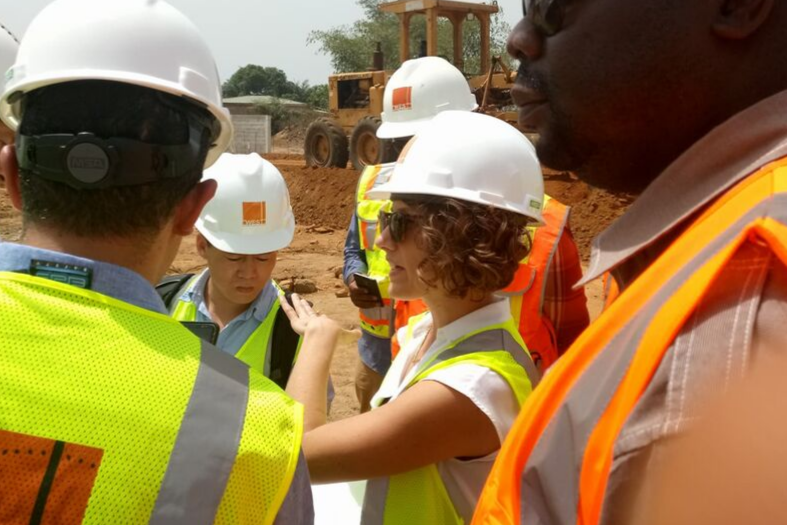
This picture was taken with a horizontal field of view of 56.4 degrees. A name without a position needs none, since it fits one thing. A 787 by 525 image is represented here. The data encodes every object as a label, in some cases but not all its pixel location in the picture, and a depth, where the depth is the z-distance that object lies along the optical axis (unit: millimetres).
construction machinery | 16500
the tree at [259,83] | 74125
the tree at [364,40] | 46406
